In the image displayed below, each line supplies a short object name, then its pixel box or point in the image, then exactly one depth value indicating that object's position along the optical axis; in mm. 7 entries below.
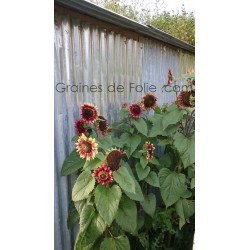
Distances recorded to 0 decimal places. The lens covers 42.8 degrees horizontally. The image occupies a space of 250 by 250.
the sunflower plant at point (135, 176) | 1156
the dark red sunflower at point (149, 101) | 1535
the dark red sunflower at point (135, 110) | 1502
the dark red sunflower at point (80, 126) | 1330
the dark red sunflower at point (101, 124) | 1369
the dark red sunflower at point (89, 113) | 1298
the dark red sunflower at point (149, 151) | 1414
